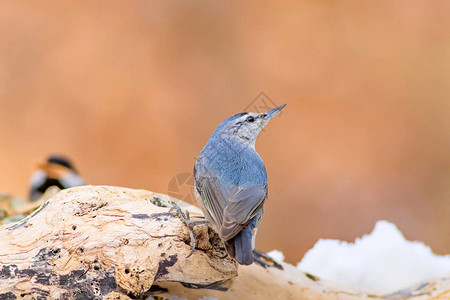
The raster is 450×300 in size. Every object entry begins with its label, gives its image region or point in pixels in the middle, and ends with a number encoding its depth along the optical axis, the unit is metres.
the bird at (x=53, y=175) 6.22
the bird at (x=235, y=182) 4.98
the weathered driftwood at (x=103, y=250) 4.98
